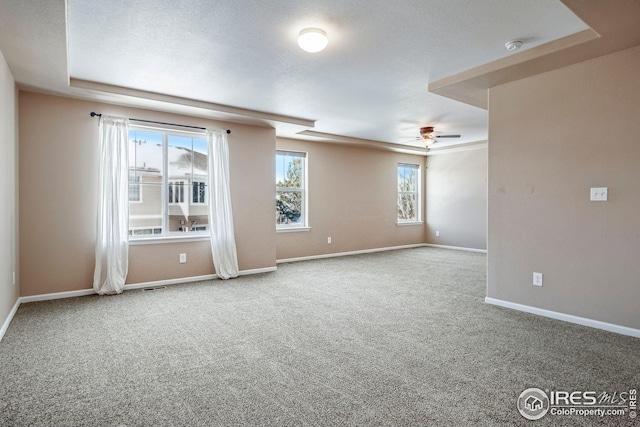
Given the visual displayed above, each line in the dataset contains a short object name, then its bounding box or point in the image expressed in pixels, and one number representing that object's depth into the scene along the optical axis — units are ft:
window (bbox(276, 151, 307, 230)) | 22.53
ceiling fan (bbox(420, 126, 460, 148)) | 20.75
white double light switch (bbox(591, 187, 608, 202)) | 10.30
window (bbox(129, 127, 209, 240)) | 15.88
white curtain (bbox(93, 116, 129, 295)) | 14.38
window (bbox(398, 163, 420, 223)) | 29.30
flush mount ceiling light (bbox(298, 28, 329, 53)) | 9.14
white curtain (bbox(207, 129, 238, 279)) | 17.04
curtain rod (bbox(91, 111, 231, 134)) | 14.47
